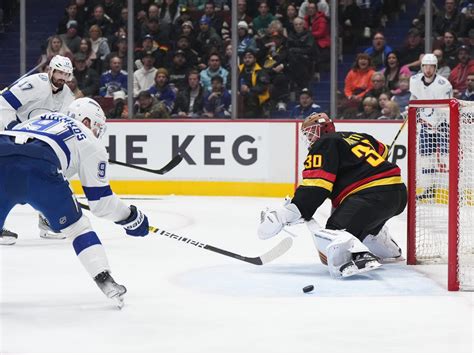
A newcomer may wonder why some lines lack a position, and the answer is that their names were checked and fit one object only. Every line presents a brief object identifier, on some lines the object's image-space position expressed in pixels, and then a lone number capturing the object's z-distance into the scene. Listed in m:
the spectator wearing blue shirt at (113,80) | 16.90
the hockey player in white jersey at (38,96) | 10.14
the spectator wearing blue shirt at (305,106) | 16.07
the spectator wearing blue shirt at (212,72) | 16.57
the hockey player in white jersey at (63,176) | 6.48
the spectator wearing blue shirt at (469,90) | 15.58
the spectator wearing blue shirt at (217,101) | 16.35
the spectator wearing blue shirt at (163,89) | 16.68
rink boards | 15.87
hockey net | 7.68
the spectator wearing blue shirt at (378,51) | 16.18
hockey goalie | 8.06
